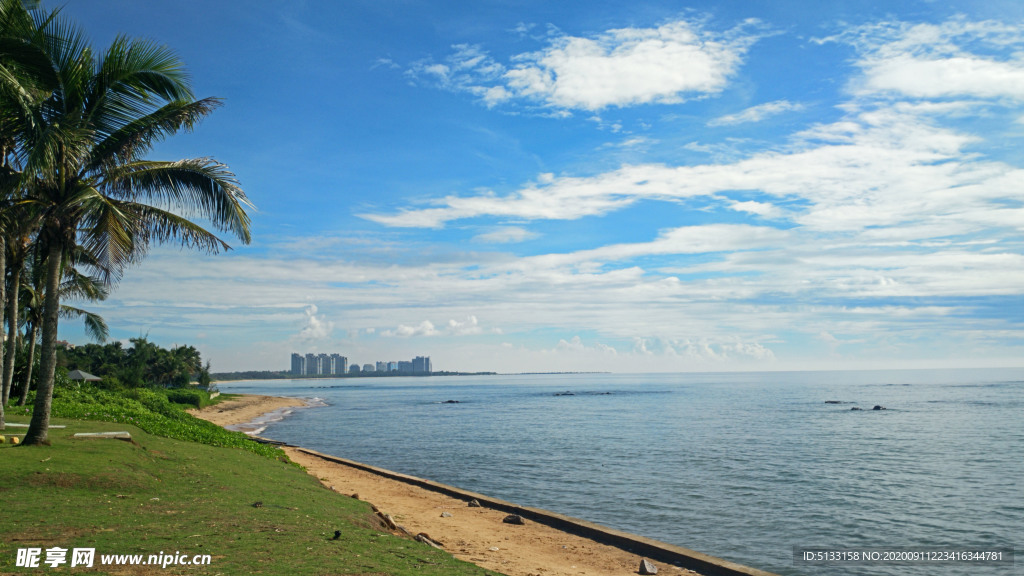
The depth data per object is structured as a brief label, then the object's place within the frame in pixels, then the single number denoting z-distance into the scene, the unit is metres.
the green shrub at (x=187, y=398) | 64.72
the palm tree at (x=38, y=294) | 27.66
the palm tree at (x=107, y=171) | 12.72
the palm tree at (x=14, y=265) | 19.73
